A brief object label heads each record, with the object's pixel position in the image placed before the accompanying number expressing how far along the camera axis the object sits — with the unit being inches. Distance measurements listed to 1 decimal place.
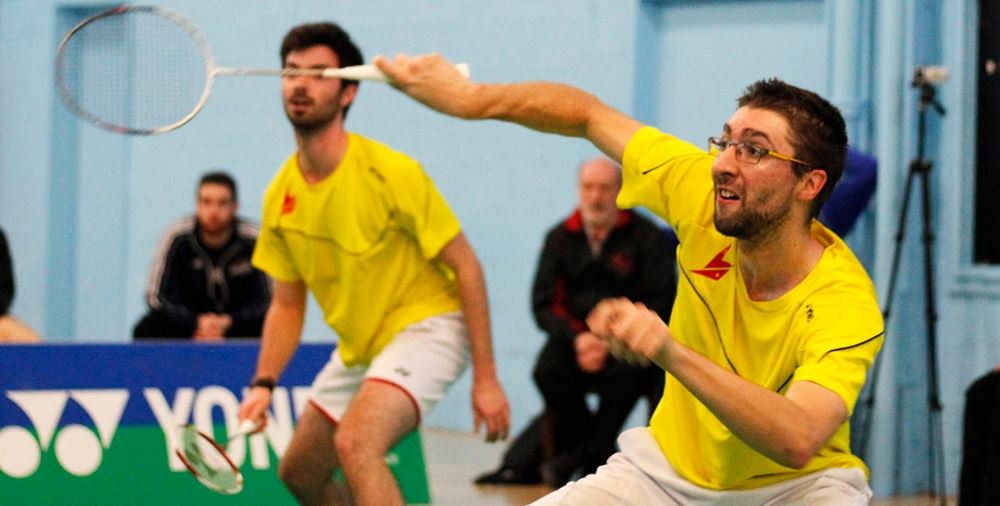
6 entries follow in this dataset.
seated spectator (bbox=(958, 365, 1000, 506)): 472.0
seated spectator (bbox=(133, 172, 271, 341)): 635.5
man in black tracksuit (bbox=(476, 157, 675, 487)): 599.7
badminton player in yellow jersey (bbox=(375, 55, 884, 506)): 276.6
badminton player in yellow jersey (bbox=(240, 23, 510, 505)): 392.5
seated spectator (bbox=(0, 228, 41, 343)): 599.7
